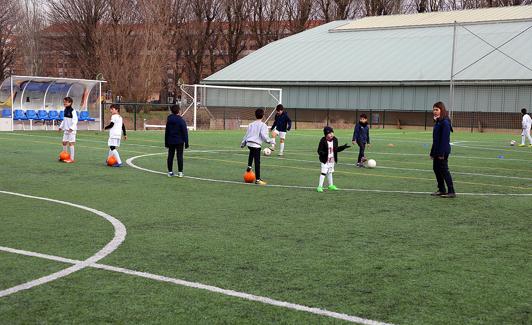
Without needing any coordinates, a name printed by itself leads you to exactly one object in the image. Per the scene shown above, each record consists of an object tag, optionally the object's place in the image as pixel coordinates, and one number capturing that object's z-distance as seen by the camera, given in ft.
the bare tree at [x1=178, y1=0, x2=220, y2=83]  256.52
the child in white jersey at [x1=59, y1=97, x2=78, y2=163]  63.72
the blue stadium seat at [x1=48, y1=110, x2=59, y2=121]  119.75
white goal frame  140.26
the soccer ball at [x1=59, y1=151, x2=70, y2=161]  63.82
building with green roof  163.22
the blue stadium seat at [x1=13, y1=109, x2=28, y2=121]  117.08
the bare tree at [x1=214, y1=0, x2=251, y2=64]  259.80
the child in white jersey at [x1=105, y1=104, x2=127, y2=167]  61.11
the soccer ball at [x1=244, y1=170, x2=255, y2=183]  50.55
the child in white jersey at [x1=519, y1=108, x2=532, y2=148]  101.96
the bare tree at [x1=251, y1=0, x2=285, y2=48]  261.85
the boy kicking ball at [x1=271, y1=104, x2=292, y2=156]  78.69
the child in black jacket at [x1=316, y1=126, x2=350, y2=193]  45.80
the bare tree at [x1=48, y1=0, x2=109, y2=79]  216.74
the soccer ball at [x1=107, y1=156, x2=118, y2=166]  60.95
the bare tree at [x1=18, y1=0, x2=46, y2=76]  226.99
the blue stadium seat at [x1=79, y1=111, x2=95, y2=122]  122.31
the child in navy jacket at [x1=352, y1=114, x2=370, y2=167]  67.67
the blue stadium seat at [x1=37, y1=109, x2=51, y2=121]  118.62
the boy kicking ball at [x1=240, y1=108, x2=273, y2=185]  50.67
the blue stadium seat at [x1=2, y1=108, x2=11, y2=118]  117.70
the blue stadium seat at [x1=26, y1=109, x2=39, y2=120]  117.73
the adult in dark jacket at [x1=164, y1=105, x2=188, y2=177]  54.08
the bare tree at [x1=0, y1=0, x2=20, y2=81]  217.15
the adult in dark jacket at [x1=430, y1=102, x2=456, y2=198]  45.06
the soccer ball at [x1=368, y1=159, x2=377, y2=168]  64.39
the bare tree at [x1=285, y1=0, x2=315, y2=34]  257.96
